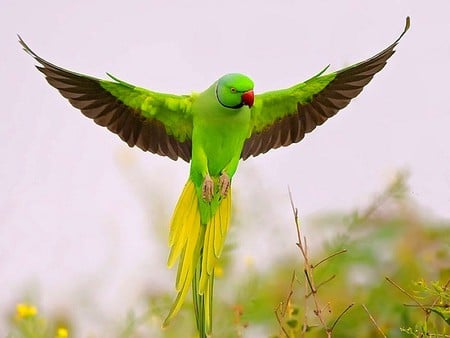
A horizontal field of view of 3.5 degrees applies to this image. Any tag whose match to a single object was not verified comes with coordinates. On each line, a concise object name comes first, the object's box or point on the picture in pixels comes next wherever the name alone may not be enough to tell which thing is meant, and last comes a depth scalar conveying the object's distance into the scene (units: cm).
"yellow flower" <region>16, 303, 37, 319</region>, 890
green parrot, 876
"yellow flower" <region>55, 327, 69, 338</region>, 880
